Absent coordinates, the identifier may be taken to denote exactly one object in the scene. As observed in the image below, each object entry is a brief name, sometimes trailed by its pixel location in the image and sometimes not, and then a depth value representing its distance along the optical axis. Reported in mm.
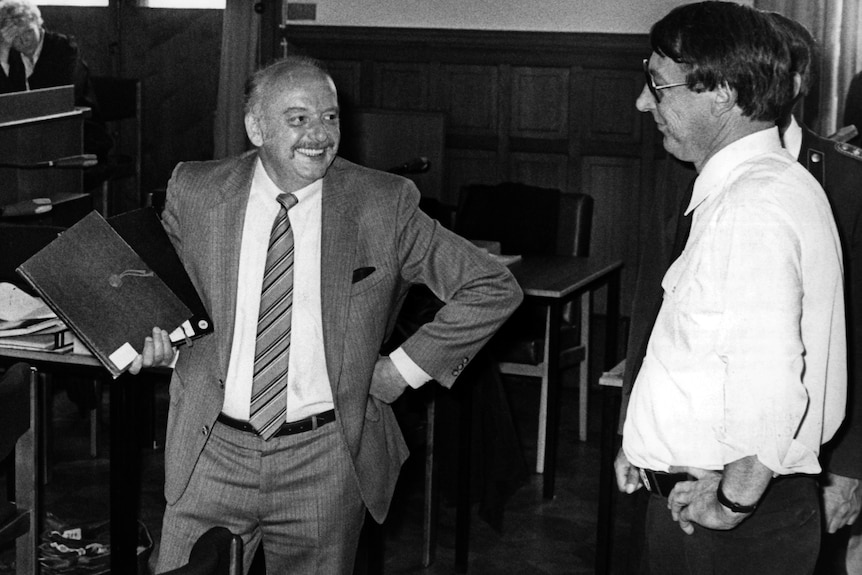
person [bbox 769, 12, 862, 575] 2246
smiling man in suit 2318
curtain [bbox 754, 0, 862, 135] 5477
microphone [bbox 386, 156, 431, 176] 3667
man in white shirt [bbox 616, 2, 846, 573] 1691
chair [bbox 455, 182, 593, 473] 4746
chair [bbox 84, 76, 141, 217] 6836
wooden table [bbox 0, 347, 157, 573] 3092
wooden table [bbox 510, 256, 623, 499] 4172
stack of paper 3170
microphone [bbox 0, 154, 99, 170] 4328
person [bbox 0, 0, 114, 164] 6871
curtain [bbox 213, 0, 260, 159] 7305
